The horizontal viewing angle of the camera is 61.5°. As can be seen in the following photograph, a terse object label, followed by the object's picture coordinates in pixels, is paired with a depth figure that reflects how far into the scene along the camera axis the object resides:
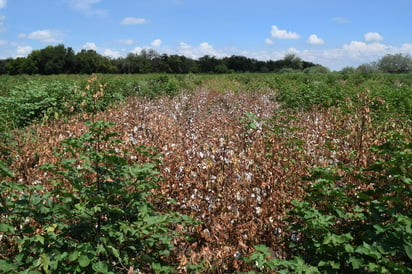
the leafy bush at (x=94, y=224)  2.38
